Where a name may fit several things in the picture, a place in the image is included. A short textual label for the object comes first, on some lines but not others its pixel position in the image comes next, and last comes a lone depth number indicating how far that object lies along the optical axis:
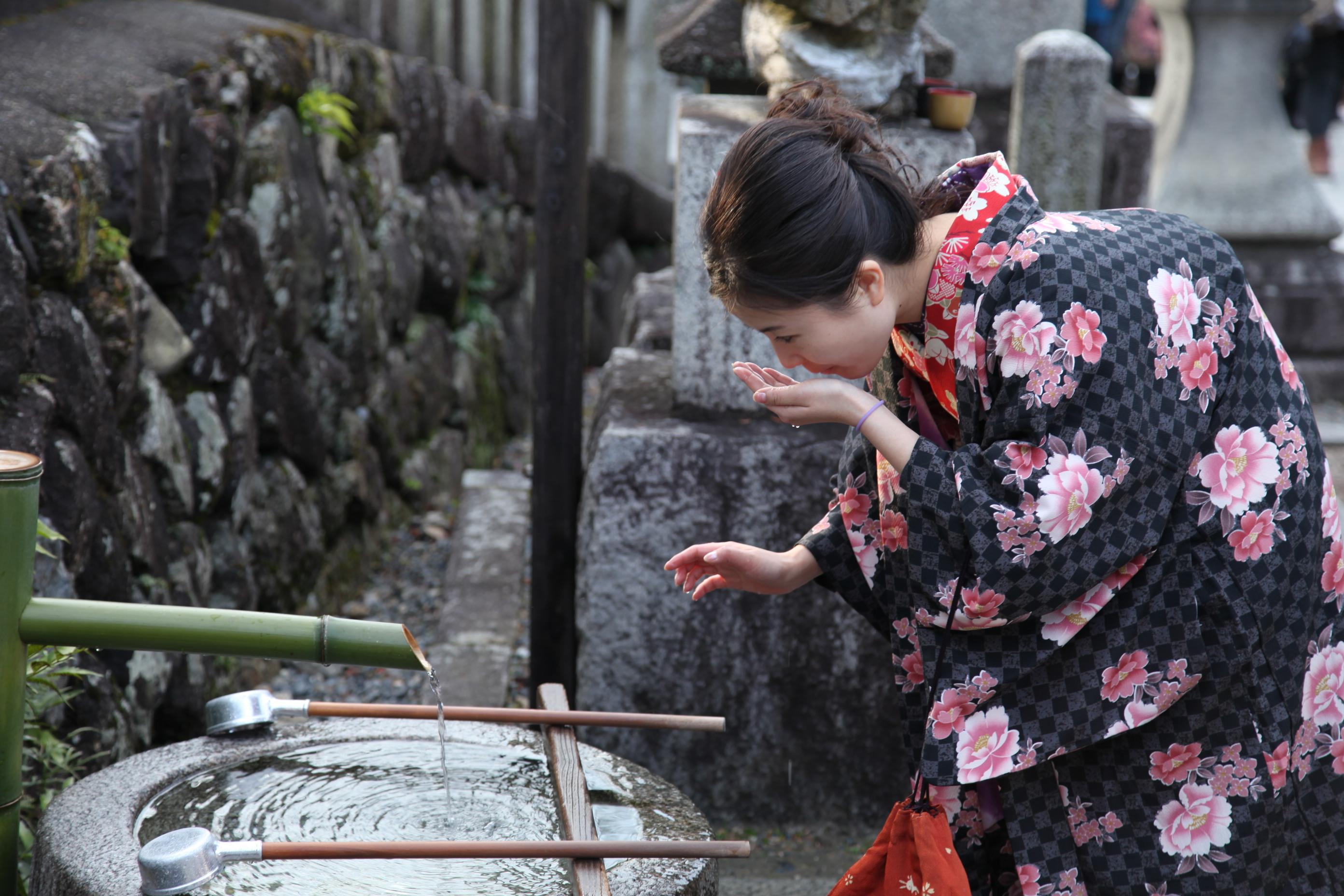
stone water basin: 1.70
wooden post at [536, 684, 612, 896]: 1.61
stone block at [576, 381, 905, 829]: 3.02
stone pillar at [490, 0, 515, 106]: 6.09
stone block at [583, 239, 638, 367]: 7.48
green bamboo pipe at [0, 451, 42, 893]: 1.61
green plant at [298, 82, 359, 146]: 4.18
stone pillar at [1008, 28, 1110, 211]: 4.53
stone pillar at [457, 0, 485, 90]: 5.91
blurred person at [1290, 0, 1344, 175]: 9.44
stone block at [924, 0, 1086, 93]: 6.14
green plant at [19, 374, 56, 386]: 2.37
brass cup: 3.04
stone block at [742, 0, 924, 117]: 3.03
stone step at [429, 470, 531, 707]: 3.74
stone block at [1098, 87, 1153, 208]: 5.56
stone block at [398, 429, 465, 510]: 5.32
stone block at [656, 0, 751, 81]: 3.52
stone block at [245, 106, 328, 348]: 3.75
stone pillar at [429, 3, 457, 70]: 5.74
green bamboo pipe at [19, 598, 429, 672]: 1.60
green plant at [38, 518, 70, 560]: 2.07
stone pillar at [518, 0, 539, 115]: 6.24
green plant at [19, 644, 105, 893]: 2.08
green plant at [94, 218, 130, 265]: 2.76
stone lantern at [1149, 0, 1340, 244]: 6.97
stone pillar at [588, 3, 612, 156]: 7.14
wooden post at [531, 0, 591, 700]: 3.22
